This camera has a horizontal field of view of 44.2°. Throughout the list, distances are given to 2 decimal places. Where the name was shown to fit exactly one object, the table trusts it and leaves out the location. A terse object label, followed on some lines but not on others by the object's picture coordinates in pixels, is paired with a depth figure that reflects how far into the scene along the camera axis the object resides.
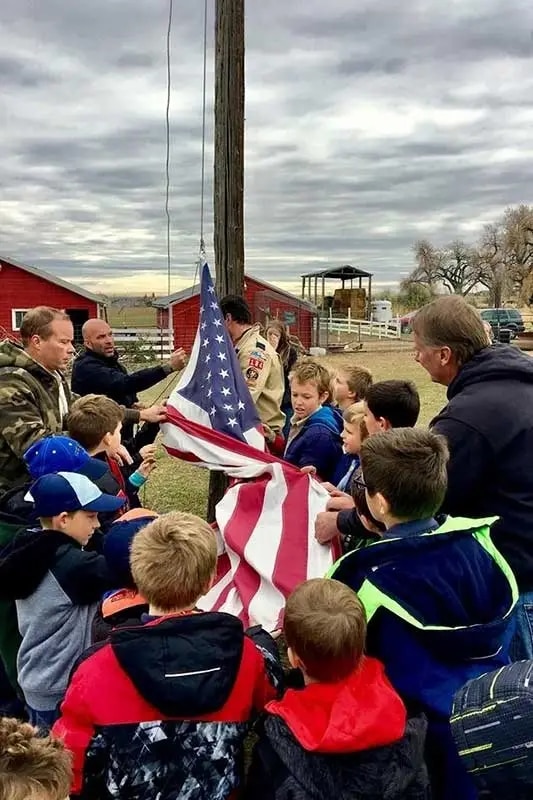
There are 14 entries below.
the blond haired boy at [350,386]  5.00
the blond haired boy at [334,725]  2.02
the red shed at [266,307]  33.41
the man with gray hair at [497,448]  2.73
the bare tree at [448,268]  75.00
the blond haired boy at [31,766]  1.47
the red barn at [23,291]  33.44
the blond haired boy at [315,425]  4.60
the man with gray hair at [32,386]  4.09
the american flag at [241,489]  3.87
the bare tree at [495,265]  64.56
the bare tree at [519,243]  60.83
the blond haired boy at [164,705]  2.10
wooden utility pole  5.85
